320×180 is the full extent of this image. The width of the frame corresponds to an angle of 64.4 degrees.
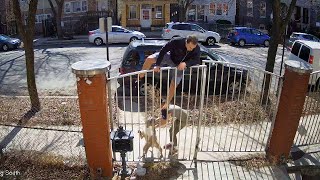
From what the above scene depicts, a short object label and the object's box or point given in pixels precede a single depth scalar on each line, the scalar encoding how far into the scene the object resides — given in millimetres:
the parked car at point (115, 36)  17278
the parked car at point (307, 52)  9004
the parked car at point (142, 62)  8109
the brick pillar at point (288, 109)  4300
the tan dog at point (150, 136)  4339
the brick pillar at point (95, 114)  3847
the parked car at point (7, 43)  15997
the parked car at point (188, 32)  17444
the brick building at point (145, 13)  23244
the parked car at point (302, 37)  16297
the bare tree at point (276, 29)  6875
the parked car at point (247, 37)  17576
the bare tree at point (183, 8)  20394
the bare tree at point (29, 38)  6303
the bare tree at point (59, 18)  19311
